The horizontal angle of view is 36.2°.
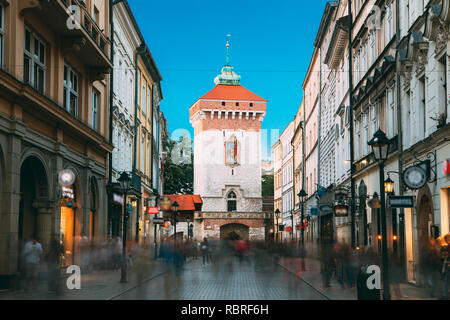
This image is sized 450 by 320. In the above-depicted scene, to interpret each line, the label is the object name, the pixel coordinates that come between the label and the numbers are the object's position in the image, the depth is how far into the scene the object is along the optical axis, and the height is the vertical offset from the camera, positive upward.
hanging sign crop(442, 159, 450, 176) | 17.92 +1.52
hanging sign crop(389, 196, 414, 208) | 18.52 +0.67
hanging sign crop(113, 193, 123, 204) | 29.89 +1.34
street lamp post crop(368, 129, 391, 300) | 16.02 +1.14
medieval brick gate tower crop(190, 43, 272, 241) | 84.12 +7.35
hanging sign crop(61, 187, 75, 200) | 23.72 +1.26
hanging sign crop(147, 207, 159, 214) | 41.62 +1.10
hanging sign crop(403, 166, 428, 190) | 19.45 +1.38
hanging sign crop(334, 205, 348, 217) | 28.89 +0.66
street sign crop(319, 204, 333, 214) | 32.25 +0.84
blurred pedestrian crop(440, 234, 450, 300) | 16.54 -0.88
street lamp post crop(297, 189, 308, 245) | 37.83 +1.83
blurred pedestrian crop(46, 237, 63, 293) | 17.64 -0.94
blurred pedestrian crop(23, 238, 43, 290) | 18.29 -0.84
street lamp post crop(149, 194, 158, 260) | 45.82 +1.82
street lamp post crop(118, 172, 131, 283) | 24.55 +1.59
